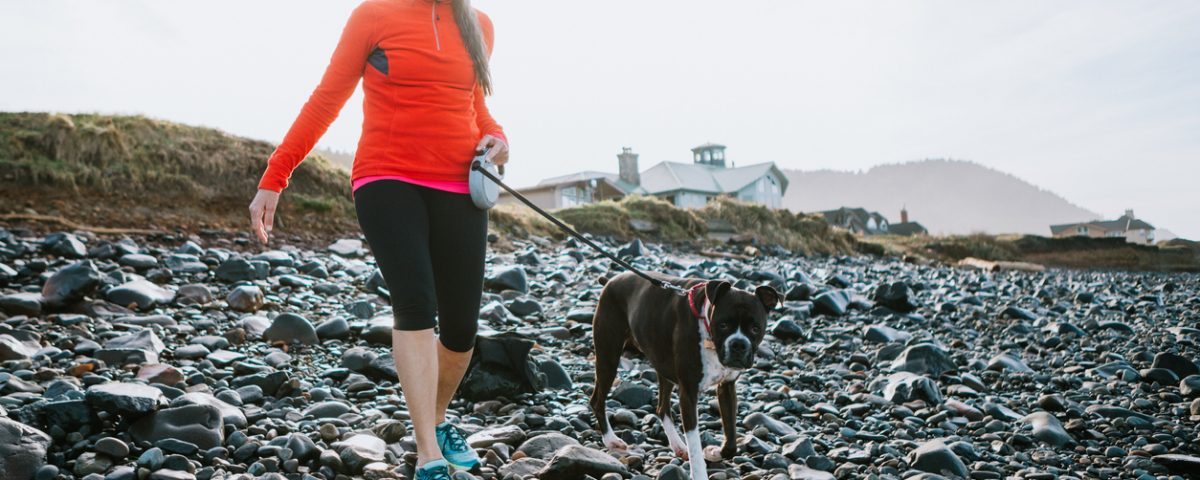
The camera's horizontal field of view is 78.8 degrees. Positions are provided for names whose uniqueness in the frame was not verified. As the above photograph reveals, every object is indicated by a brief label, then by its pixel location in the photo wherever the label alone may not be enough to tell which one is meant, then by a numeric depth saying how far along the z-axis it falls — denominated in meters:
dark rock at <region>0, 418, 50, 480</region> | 3.26
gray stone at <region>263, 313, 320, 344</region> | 6.39
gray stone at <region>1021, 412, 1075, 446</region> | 4.86
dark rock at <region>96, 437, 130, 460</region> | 3.59
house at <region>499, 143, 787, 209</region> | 49.94
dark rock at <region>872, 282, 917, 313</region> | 9.98
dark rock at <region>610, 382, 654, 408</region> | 5.40
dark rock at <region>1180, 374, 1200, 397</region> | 6.02
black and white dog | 3.91
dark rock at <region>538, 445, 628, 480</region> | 3.82
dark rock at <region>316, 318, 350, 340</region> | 6.57
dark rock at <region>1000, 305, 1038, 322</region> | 9.95
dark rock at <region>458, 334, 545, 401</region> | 5.27
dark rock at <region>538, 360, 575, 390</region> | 5.68
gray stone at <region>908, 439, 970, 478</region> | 4.23
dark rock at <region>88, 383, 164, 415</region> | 3.81
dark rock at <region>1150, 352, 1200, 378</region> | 6.55
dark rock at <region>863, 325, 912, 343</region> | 7.87
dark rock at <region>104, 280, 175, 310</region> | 7.22
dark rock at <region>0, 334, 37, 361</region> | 5.15
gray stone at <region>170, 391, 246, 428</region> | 4.11
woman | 3.36
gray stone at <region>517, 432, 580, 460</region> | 4.18
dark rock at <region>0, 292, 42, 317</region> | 6.63
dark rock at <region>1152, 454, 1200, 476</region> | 4.30
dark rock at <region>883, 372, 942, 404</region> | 5.71
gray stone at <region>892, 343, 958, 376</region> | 6.47
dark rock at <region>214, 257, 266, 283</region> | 8.70
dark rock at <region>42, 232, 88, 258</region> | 9.41
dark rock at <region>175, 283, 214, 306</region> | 7.61
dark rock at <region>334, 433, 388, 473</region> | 3.83
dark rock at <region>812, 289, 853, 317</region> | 9.18
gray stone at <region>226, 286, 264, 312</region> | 7.58
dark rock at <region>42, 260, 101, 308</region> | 6.80
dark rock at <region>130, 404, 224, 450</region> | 3.80
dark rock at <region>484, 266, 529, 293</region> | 9.35
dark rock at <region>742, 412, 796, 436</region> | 4.90
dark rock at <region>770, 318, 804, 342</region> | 7.81
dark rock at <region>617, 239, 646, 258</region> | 15.80
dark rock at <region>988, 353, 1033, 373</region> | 6.90
